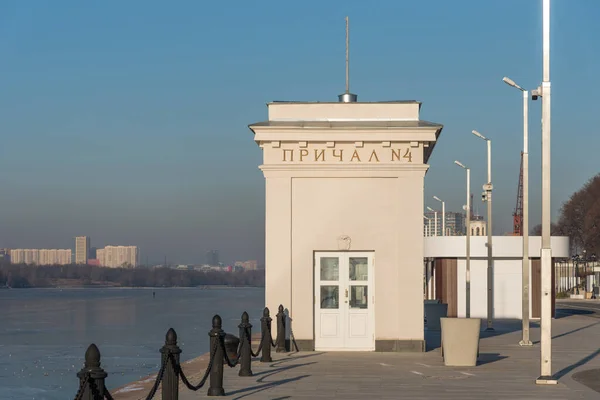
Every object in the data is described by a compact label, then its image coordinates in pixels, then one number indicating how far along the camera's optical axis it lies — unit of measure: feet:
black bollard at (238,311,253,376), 61.21
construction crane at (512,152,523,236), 364.13
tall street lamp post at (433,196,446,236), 185.31
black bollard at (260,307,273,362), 70.08
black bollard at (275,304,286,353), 75.36
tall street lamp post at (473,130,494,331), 112.68
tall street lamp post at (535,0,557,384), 59.57
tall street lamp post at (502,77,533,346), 87.97
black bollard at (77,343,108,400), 32.94
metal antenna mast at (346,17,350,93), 90.90
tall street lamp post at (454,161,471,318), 130.11
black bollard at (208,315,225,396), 51.47
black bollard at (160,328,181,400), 42.75
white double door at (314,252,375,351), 77.82
